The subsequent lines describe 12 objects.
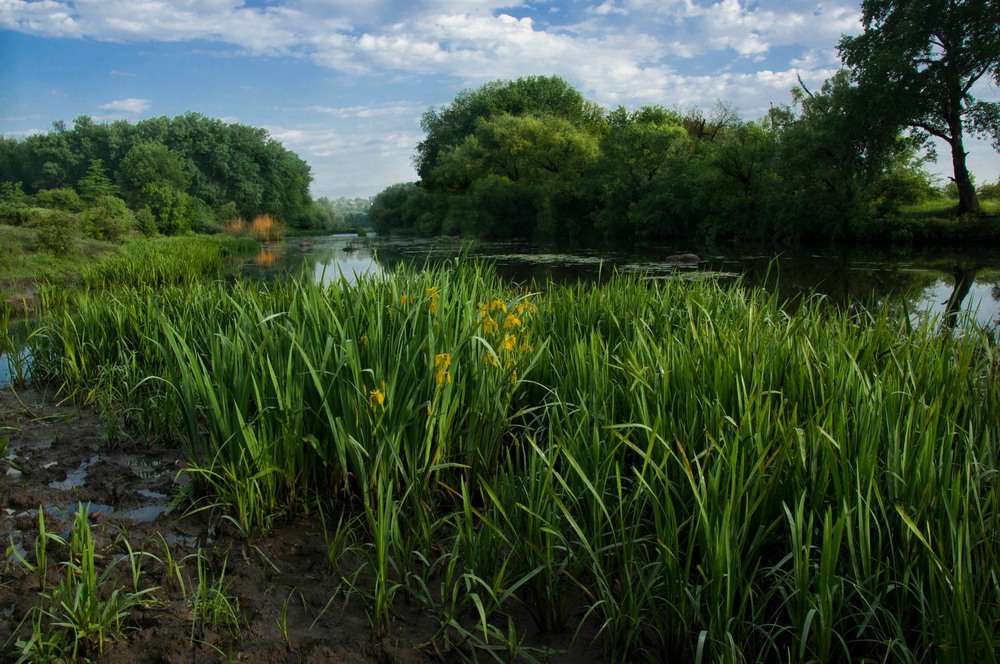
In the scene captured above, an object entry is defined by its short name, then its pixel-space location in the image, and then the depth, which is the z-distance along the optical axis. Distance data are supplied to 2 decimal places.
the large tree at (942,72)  20.50
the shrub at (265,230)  46.69
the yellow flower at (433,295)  2.89
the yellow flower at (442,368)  2.51
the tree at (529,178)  37.03
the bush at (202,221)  45.78
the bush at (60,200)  26.68
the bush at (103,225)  21.18
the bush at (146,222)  33.91
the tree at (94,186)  35.91
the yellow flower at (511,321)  2.81
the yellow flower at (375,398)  2.36
